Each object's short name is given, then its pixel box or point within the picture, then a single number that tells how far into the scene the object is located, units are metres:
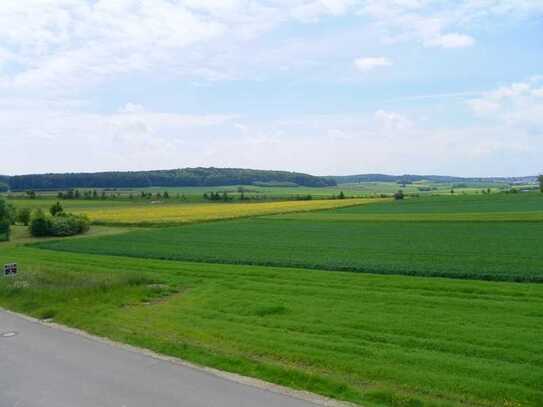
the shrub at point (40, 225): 52.19
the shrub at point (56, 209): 61.34
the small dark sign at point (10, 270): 20.34
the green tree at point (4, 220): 50.25
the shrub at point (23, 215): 62.97
